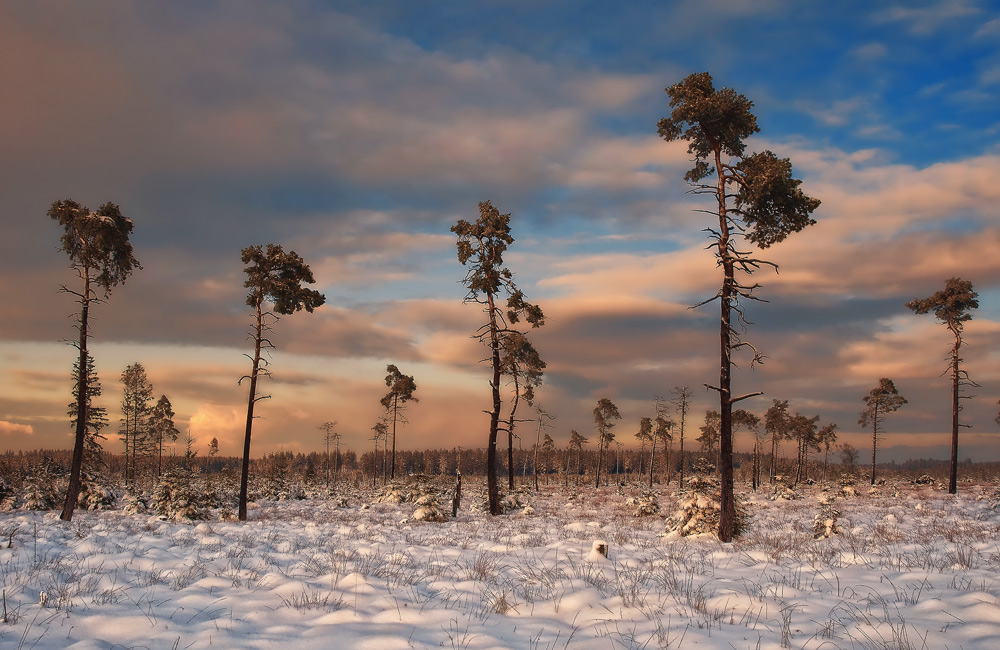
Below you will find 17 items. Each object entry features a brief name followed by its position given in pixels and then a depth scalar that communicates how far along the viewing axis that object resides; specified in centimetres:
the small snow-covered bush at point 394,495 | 3309
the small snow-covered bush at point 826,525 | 1341
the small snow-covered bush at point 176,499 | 2234
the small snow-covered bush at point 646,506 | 2325
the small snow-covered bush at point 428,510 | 2062
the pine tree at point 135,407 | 5128
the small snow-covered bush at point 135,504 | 2398
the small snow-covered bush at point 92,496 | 2648
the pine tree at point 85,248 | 2014
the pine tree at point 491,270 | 2297
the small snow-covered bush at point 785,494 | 3497
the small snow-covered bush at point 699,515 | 1410
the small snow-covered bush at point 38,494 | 2622
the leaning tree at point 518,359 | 2328
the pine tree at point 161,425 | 5500
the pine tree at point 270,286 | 2339
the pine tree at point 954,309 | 3133
